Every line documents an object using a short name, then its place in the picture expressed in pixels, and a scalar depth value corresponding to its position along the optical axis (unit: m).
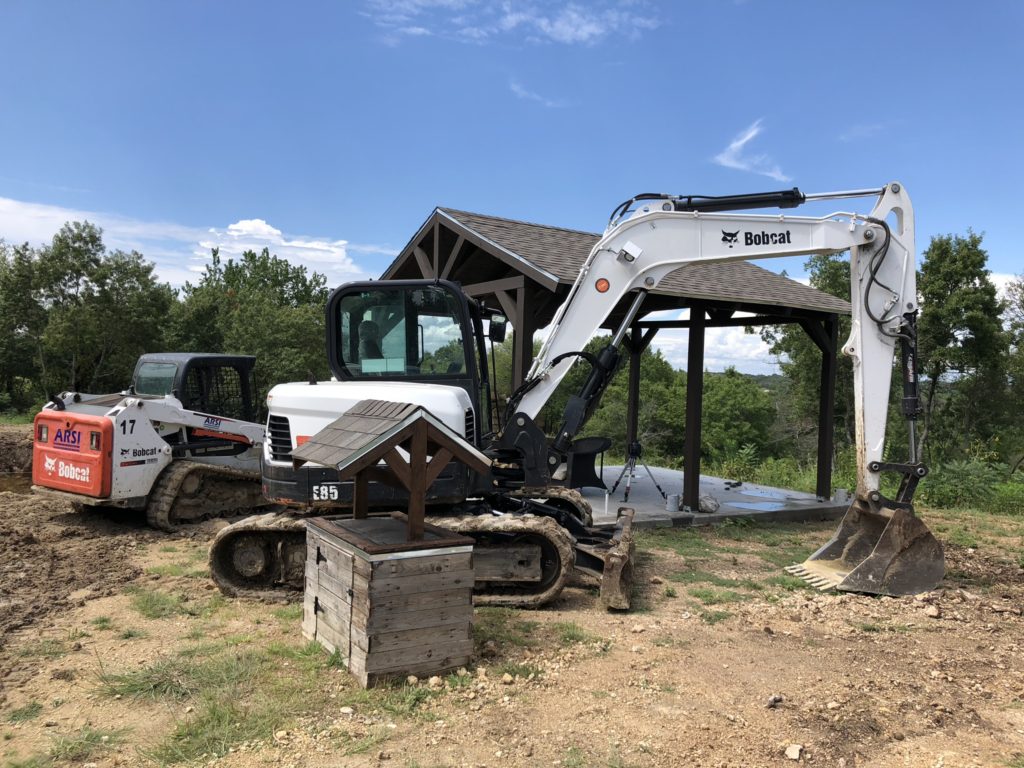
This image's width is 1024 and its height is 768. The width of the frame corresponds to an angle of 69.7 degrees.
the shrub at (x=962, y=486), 12.17
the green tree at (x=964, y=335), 20.84
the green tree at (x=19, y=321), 24.64
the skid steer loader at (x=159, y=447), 7.96
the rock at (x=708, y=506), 9.65
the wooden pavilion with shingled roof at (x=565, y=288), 8.46
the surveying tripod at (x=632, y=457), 10.54
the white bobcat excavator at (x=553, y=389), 5.55
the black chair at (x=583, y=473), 9.88
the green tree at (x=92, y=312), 25.25
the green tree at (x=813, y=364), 23.95
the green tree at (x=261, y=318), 24.94
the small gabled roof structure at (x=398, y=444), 3.96
